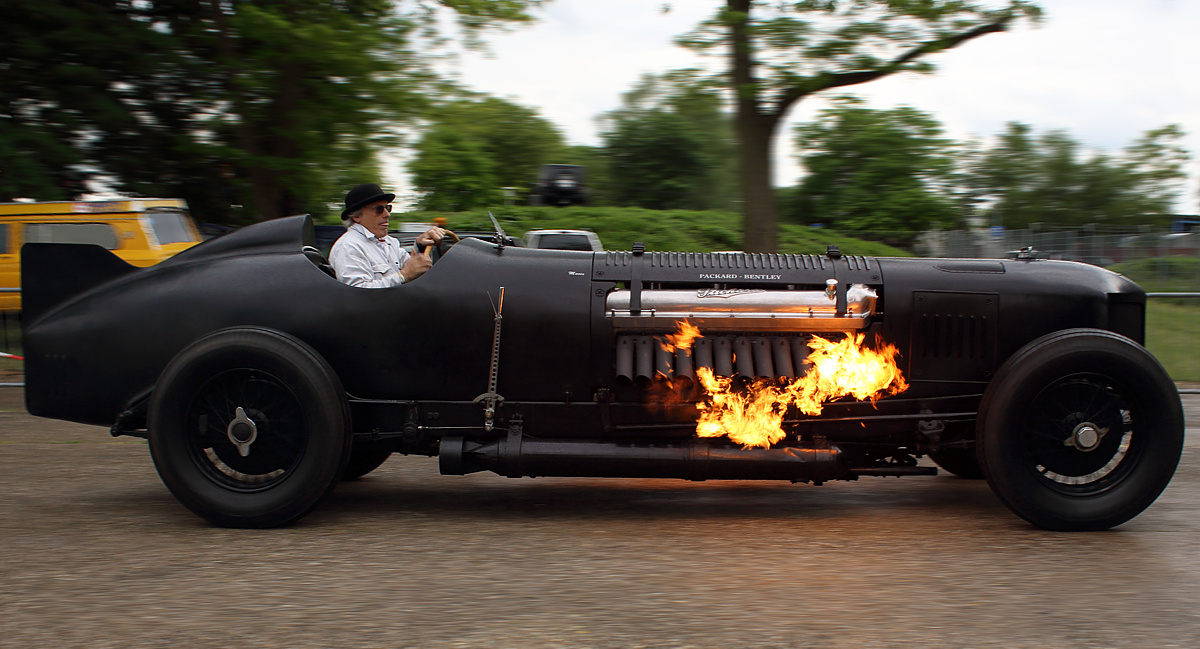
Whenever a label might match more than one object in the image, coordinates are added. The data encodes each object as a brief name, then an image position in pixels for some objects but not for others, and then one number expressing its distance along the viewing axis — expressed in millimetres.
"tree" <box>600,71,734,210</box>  31188
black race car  4195
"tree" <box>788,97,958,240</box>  27156
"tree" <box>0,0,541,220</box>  11766
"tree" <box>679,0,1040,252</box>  11375
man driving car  4535
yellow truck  12789
